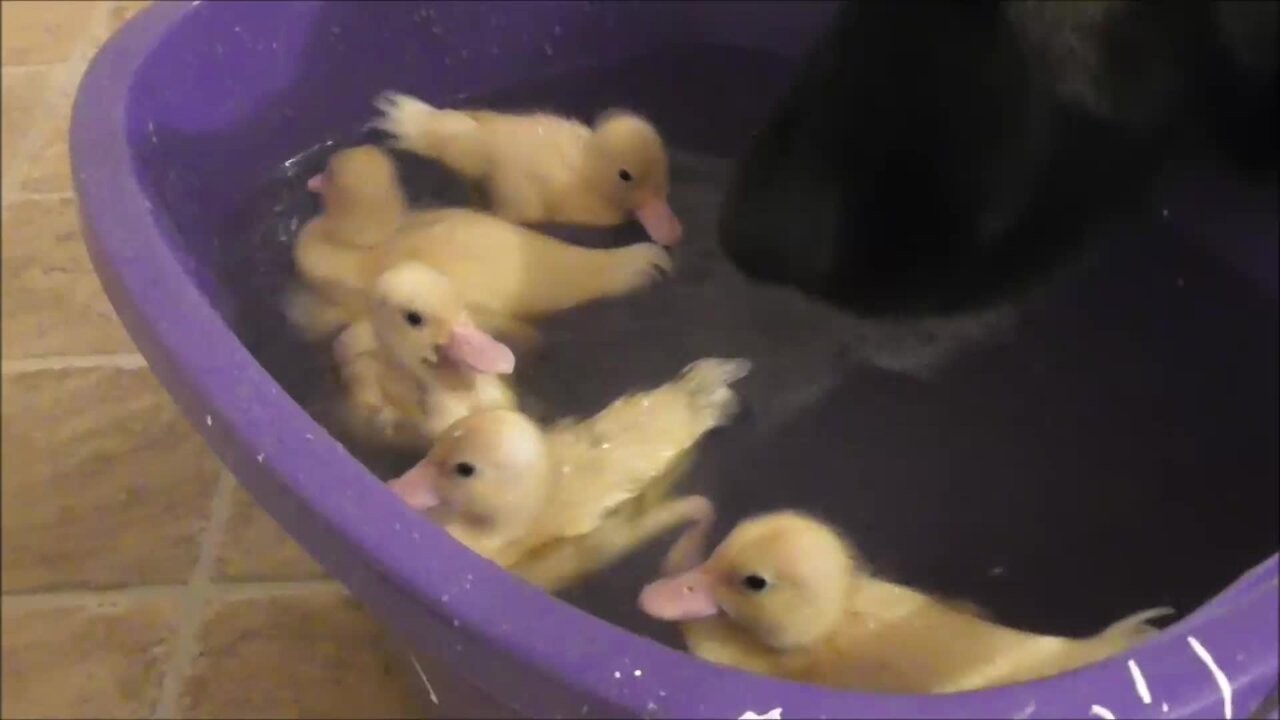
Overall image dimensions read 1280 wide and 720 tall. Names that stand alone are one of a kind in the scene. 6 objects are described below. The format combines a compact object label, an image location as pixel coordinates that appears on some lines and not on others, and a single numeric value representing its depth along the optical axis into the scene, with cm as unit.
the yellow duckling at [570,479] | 72
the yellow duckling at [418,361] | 78
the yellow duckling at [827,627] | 65
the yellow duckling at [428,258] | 89
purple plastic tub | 45
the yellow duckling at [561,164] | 96
